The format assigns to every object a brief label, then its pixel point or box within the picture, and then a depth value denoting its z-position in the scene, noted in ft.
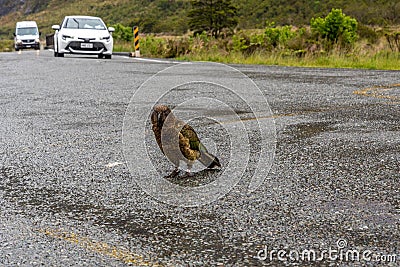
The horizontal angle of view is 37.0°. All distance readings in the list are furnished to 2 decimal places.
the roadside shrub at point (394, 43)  54.68
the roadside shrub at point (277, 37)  66.90
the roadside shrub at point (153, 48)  72.31
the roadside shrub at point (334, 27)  73.10
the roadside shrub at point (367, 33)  80.18
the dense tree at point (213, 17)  171.94
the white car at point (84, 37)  62.49
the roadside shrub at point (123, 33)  134.62
